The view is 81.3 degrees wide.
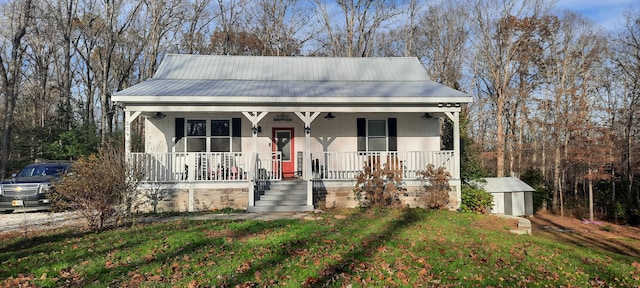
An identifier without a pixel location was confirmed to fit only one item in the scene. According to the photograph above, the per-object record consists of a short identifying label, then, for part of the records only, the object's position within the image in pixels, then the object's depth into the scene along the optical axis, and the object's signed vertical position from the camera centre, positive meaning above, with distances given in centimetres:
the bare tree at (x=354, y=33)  2523 +806
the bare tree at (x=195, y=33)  2634 +876
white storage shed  1570 -213
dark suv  1048 -110
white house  1064 +77
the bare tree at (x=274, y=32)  2630 +848
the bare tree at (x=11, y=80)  1723 +365
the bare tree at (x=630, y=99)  1707 +233
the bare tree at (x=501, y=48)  2231 +612
